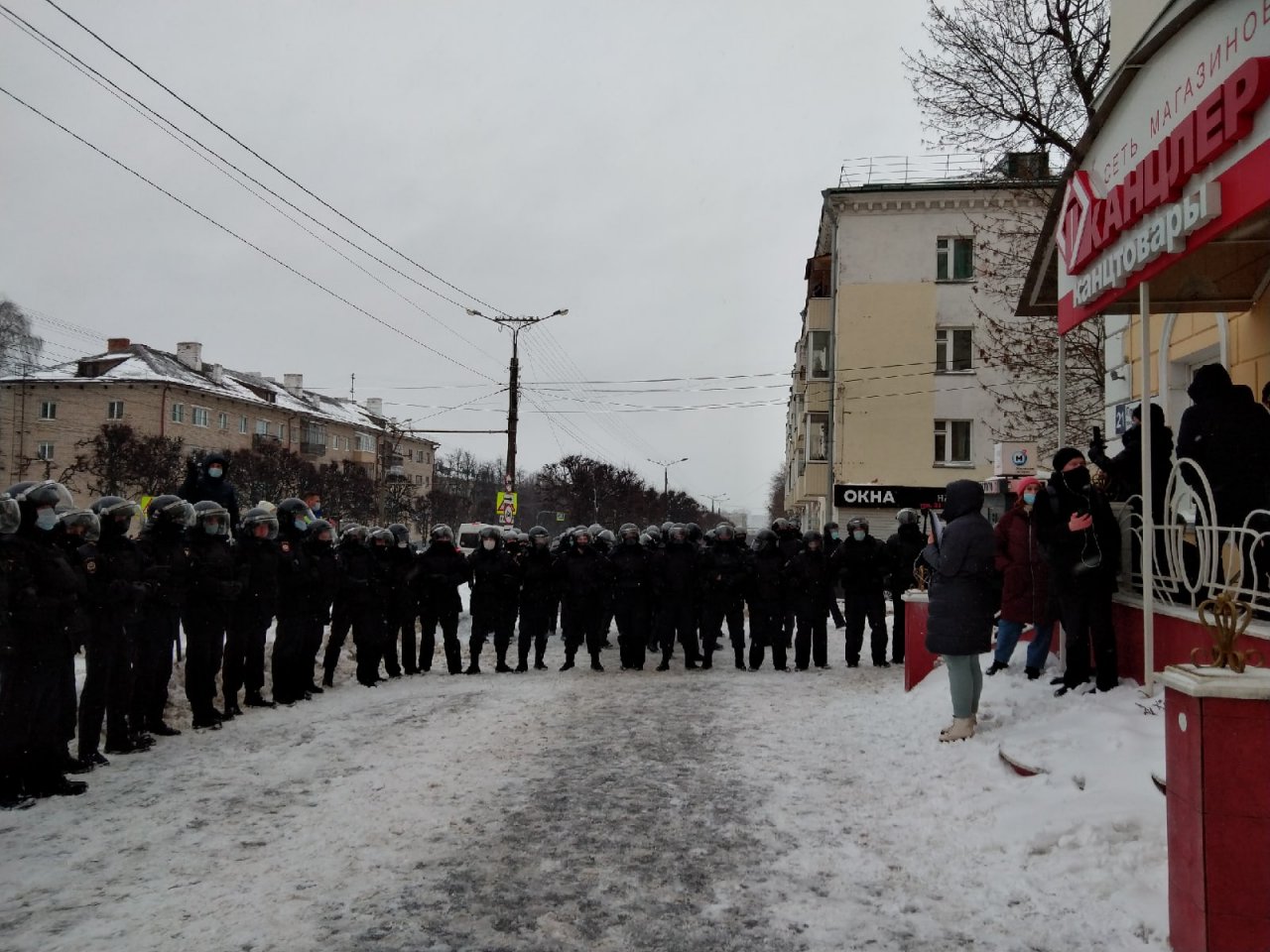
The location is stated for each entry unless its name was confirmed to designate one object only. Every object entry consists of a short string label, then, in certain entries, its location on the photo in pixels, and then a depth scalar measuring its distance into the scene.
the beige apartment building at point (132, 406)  54.75
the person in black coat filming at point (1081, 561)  6.80
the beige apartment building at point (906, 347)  31.84
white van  45.94
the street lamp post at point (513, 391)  29.69
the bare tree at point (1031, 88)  17.95
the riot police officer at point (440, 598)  12.55
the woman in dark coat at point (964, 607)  6.96
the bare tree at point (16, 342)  50.69
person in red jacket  7.86
